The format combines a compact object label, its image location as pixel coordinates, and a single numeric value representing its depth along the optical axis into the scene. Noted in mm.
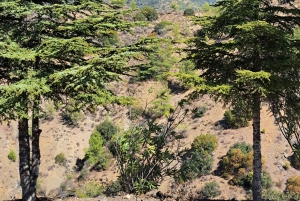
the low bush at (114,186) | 27403
